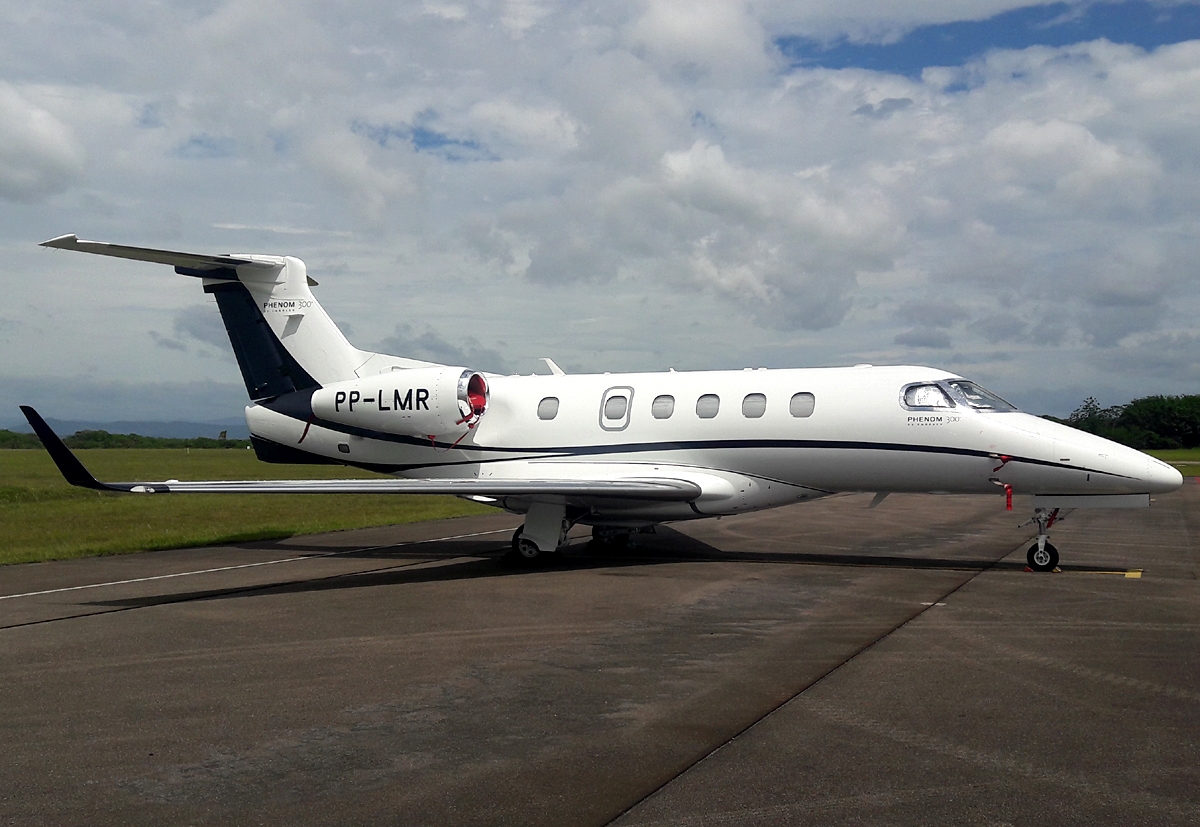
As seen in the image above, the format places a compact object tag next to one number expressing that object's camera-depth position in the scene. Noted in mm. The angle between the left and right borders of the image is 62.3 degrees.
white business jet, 13297
